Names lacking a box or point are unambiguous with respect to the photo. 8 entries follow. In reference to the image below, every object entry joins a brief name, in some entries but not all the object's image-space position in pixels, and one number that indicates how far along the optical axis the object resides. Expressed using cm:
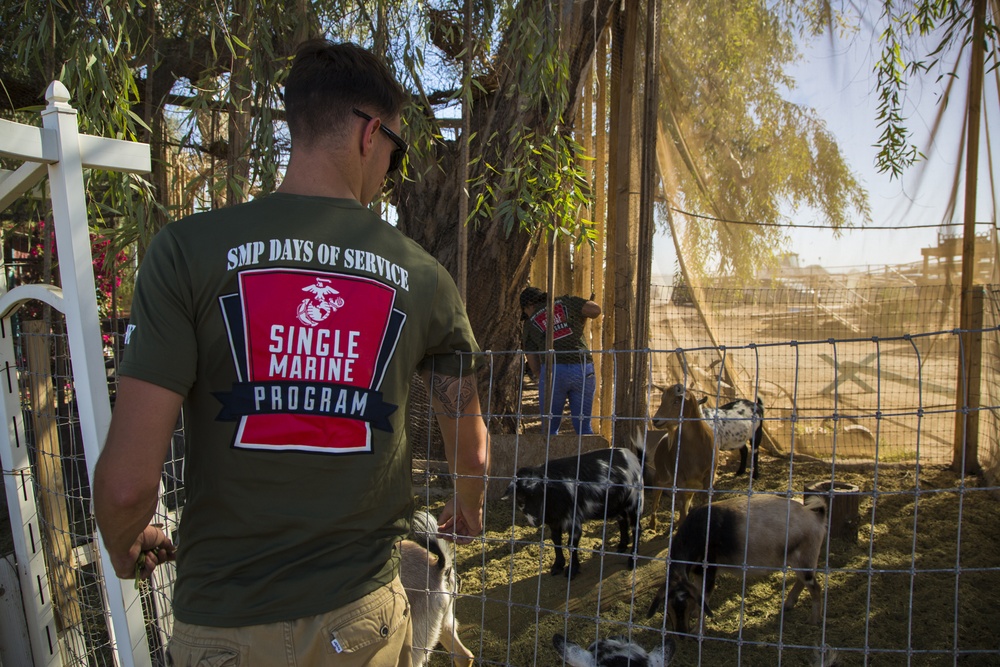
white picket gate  194
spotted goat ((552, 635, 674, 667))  303
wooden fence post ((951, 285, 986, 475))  635
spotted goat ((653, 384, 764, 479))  649
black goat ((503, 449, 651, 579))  465
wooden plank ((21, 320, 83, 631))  281
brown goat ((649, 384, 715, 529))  554
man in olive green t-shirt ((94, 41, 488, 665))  126
